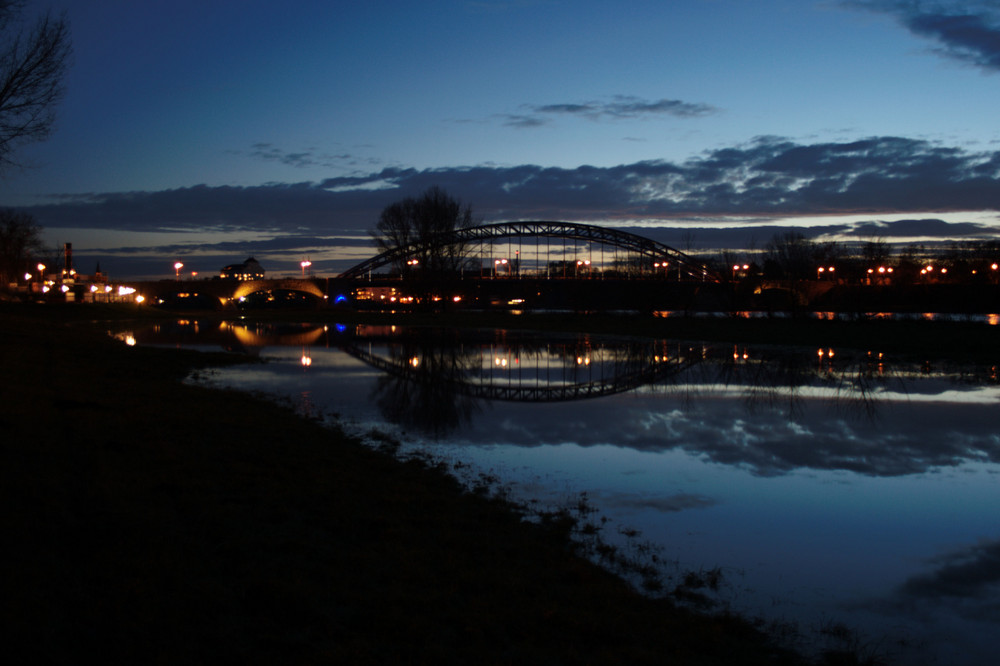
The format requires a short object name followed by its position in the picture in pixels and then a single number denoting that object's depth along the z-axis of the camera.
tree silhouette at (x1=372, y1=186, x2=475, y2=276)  80.81
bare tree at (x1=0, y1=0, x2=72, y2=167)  19.82
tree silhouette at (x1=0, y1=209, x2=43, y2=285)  82.44
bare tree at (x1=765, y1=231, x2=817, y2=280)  92.31
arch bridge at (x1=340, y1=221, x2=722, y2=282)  137.00
